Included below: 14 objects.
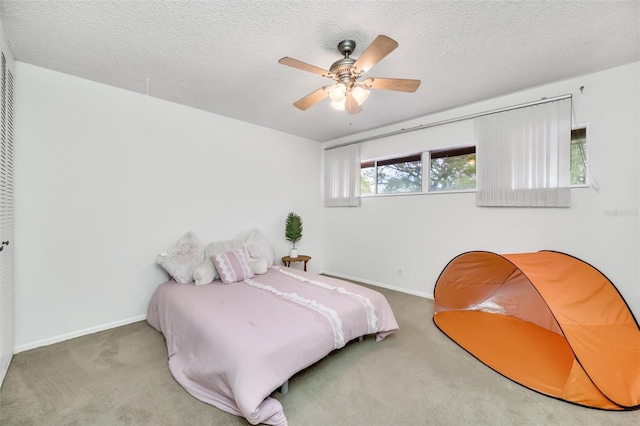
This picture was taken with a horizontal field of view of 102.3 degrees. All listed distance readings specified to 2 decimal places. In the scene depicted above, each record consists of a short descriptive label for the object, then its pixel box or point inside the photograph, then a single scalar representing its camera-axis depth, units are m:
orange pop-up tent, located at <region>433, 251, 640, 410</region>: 1.71
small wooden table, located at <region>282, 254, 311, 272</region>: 4.02
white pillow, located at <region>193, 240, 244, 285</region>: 2.81
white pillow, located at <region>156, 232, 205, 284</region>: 2.85
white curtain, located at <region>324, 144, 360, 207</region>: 4.36
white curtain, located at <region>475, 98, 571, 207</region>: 2.59
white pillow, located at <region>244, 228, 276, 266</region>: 3.53
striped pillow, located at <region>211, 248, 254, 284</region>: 2.90
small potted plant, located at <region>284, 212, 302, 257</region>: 4.18
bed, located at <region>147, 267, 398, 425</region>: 1.52
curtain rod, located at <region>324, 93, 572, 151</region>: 2.65
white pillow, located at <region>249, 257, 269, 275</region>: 3.22
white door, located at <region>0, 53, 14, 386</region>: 1.80
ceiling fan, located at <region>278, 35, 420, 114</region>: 1.76
